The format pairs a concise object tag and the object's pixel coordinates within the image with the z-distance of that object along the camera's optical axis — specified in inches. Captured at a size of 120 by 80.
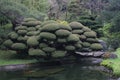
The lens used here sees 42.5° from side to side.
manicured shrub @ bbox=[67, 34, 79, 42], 413.1
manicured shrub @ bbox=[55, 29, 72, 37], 409.0
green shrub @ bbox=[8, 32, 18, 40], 441.9
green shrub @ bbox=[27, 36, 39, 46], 410.3
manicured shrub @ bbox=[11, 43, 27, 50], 425.3
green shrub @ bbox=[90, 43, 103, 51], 447.3
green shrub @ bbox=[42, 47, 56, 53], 404.1
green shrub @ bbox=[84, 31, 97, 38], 455.3
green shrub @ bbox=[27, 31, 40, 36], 438.9
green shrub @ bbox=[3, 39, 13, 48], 437.4
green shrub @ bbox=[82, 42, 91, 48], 446.3
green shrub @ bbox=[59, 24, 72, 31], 422.9
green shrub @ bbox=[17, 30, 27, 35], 443.5
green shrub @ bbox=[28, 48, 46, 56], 402.0
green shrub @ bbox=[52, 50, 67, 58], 404.4
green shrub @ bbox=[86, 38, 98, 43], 452.2
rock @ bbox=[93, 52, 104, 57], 458.5
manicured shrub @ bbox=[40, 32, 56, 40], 403.4
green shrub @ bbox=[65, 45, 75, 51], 413.7
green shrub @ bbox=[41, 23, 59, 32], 411.7
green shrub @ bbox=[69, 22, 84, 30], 460.6
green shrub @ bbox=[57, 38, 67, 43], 408.6
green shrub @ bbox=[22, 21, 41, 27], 457.4
